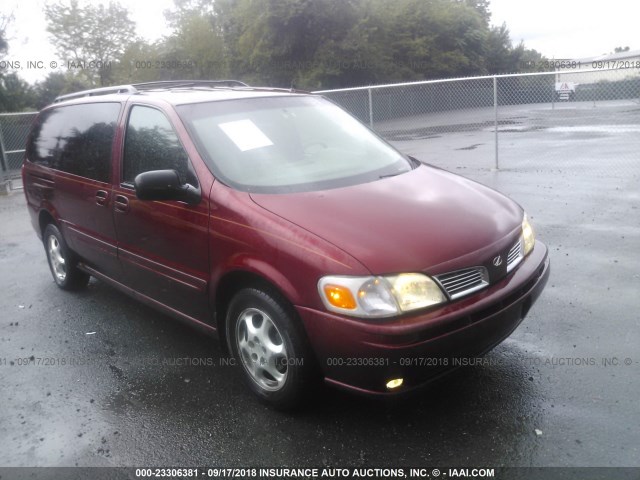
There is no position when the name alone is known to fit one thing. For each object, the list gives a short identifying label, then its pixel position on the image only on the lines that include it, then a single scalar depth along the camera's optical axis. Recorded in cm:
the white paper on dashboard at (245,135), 375
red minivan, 282
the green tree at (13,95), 2772
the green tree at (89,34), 3984
